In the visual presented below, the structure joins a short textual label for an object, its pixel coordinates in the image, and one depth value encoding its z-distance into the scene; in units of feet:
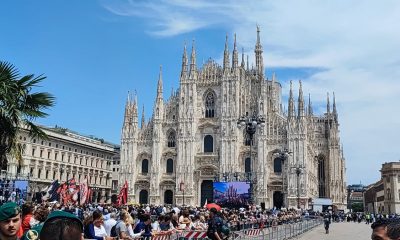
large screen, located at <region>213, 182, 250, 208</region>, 130.41
